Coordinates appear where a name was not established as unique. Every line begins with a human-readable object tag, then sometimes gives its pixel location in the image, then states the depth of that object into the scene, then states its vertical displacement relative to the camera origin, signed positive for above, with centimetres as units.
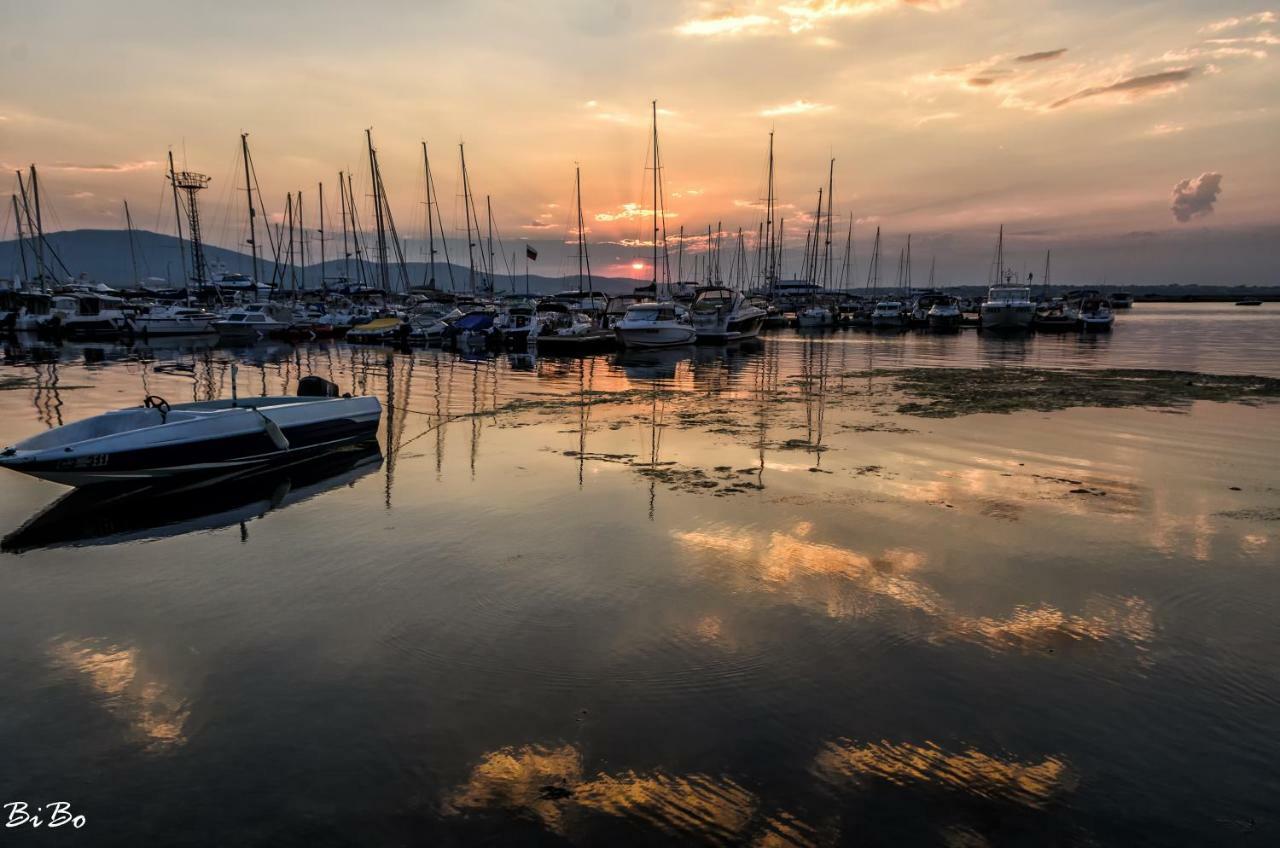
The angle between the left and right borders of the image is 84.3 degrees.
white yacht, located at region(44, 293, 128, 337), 5191 -9
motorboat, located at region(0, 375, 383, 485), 1086 -209
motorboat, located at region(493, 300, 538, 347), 4769 -93
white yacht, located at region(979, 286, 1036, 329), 6781 -17
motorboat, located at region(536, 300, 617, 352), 4441 -144
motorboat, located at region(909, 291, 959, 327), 8169 +26
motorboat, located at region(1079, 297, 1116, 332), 6912 -83
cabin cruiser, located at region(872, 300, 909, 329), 7825 -74
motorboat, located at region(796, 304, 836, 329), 7606 -86
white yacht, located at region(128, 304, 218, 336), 5234 -48
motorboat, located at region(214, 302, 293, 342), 5050 -56
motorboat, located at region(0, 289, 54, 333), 5628 +67
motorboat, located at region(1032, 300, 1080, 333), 7052 -130
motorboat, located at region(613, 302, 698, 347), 4444 -102
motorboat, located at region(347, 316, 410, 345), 5084 -132
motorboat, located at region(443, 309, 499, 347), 4890 -123
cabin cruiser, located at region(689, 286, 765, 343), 5009 -31
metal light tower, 7762 +1141
